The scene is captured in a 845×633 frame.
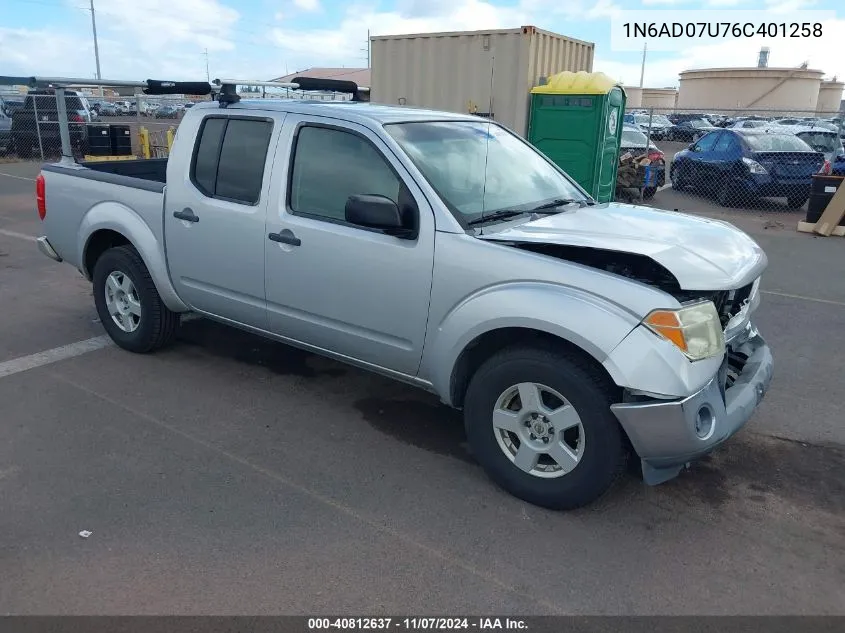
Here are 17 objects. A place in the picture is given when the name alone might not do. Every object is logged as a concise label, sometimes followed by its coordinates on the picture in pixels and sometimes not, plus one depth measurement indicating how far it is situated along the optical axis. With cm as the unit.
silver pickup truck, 318
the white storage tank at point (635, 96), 6305
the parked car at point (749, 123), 2839
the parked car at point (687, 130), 3277
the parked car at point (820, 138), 1681
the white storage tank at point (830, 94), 6881
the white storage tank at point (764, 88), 5934
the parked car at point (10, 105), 2083
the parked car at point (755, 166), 1385
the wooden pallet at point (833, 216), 1156
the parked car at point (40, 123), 1953
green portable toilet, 1041
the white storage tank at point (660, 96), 7044
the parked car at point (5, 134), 1955
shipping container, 1098
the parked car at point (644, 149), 1505
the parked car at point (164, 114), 3133
